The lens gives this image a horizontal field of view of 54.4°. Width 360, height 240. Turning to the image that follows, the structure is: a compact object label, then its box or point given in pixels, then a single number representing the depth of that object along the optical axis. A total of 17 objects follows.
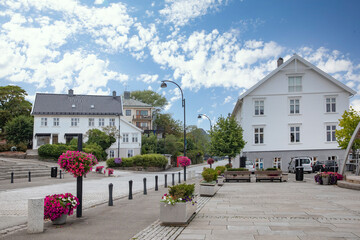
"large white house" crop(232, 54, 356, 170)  41.25
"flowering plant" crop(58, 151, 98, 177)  9.52
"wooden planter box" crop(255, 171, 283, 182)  26.34
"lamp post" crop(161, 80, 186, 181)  27.78
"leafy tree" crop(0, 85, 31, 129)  61.99
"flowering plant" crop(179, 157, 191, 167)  26.73
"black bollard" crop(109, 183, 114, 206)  12.77
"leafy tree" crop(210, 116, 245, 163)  35.66
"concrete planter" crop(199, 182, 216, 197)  15.55
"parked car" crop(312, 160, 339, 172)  34.22
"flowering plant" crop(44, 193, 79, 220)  8.59
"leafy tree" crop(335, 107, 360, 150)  35.44
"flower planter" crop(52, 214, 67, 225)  8.91
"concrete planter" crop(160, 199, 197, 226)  8.78
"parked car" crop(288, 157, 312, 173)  37.72
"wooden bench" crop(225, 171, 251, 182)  26.39
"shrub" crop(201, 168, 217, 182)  15.91
